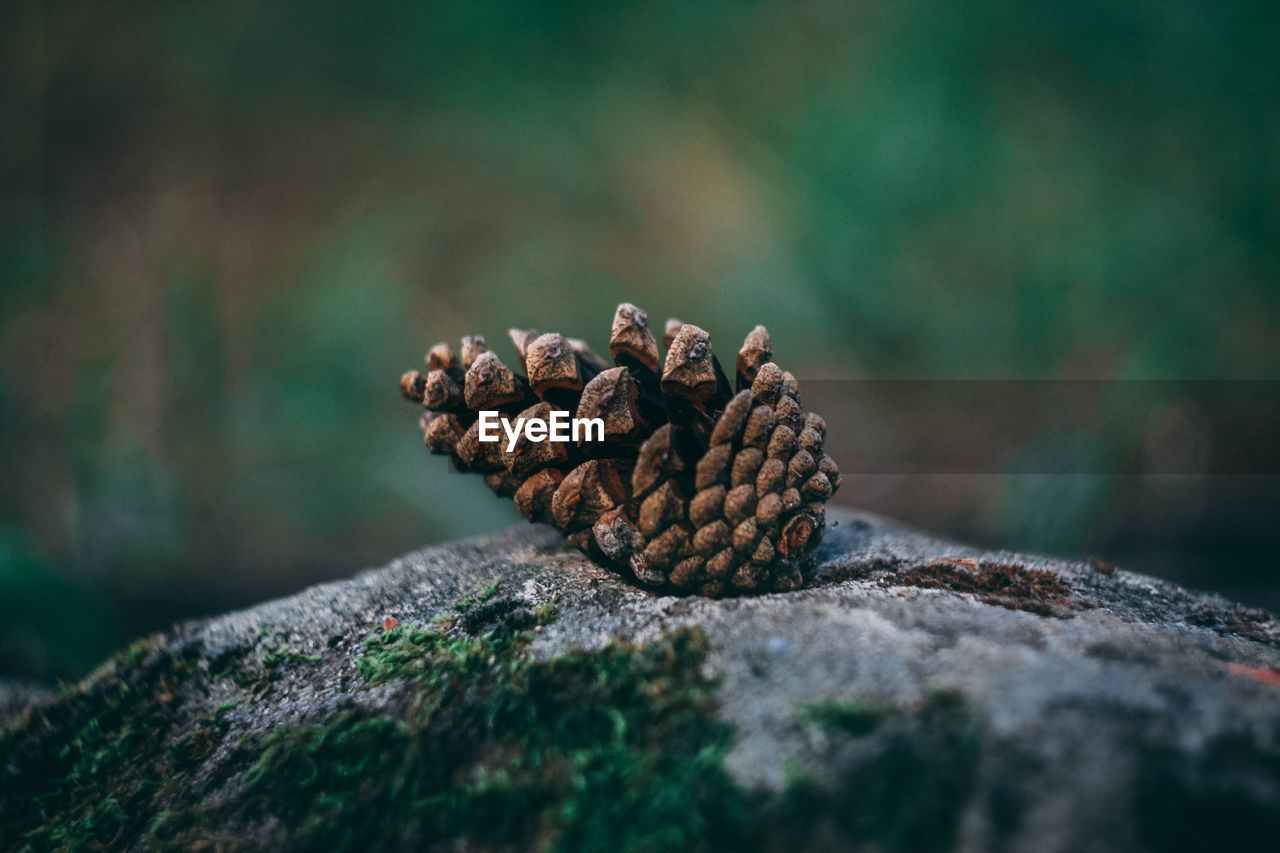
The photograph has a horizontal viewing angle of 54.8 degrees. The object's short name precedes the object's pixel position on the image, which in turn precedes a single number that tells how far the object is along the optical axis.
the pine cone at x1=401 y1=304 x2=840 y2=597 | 0.18
